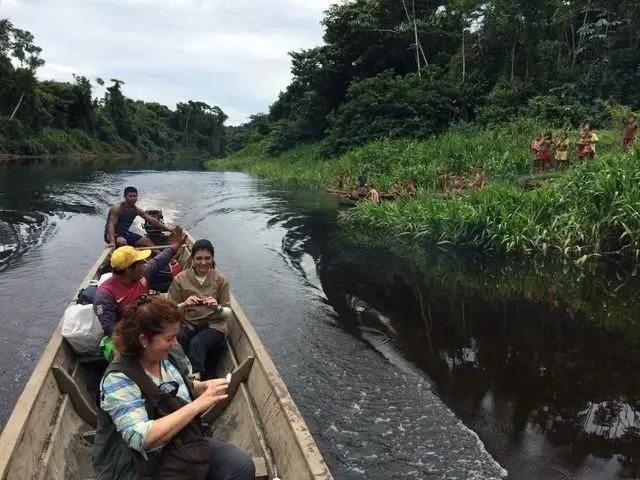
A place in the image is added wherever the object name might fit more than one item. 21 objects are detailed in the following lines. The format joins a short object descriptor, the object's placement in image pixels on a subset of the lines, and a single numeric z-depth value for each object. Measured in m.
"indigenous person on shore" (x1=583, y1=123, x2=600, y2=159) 14.84
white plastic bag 4.68
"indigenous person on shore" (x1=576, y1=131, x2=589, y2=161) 14.99
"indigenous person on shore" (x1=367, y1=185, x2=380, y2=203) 16.55
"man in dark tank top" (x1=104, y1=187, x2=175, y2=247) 8.90
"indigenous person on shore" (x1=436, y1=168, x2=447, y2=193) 16.95
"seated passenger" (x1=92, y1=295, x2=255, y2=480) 2.31
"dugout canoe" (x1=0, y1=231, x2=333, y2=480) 3.13
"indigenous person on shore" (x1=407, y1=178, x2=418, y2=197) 16.43
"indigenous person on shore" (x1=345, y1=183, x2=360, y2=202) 19.15
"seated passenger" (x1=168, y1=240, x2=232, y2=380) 4.93
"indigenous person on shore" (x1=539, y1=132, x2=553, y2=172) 16.14
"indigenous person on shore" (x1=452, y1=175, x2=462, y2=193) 15.05
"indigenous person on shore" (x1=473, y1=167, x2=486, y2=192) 14.53
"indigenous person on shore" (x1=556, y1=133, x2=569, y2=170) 15.56
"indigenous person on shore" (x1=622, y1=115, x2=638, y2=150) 14.20
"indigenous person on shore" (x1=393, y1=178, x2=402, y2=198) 16.75
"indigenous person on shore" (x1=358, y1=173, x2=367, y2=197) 19.08
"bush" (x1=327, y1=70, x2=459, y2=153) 26.91
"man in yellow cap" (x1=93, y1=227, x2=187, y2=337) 4.18
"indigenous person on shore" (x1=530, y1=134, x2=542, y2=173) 16.33
